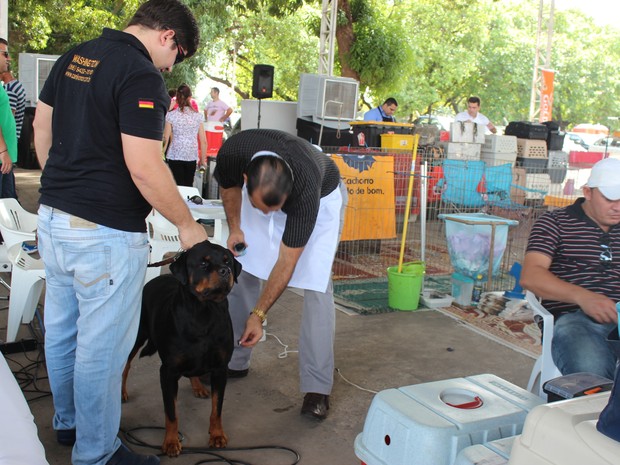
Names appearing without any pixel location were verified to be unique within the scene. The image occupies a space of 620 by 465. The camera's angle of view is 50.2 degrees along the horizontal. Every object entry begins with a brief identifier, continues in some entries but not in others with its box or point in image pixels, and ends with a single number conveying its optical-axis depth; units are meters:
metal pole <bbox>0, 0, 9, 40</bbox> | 8.13
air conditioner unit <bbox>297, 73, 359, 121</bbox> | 8.98
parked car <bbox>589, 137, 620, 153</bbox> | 22.97
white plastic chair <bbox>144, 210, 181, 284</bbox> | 4.50
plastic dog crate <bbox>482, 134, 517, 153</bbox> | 10.79
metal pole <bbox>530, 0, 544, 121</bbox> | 16.41
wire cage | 6.50
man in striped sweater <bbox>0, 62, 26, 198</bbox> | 6.96
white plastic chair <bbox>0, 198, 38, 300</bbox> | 3.99
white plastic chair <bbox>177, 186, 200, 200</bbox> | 5.36
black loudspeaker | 8.33
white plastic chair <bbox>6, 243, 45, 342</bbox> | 3.88
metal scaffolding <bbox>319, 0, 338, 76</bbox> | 11.37
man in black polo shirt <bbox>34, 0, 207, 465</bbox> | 2.24
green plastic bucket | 5.20
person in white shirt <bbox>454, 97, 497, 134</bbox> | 10.85
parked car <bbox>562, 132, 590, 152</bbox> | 27.92
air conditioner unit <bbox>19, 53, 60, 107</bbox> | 11.84
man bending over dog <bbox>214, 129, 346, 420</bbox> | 2.92
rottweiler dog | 2.79
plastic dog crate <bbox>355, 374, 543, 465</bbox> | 1.89
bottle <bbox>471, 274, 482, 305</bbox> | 5.50
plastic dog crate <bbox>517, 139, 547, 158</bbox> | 11.22
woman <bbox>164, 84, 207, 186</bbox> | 7.71
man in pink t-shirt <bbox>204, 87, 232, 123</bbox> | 14.07
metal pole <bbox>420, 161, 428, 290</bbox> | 5.72
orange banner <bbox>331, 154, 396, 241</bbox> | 6.73
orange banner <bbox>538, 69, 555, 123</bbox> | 15.72
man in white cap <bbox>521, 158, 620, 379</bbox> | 2.75
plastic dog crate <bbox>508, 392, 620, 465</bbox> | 1.38
